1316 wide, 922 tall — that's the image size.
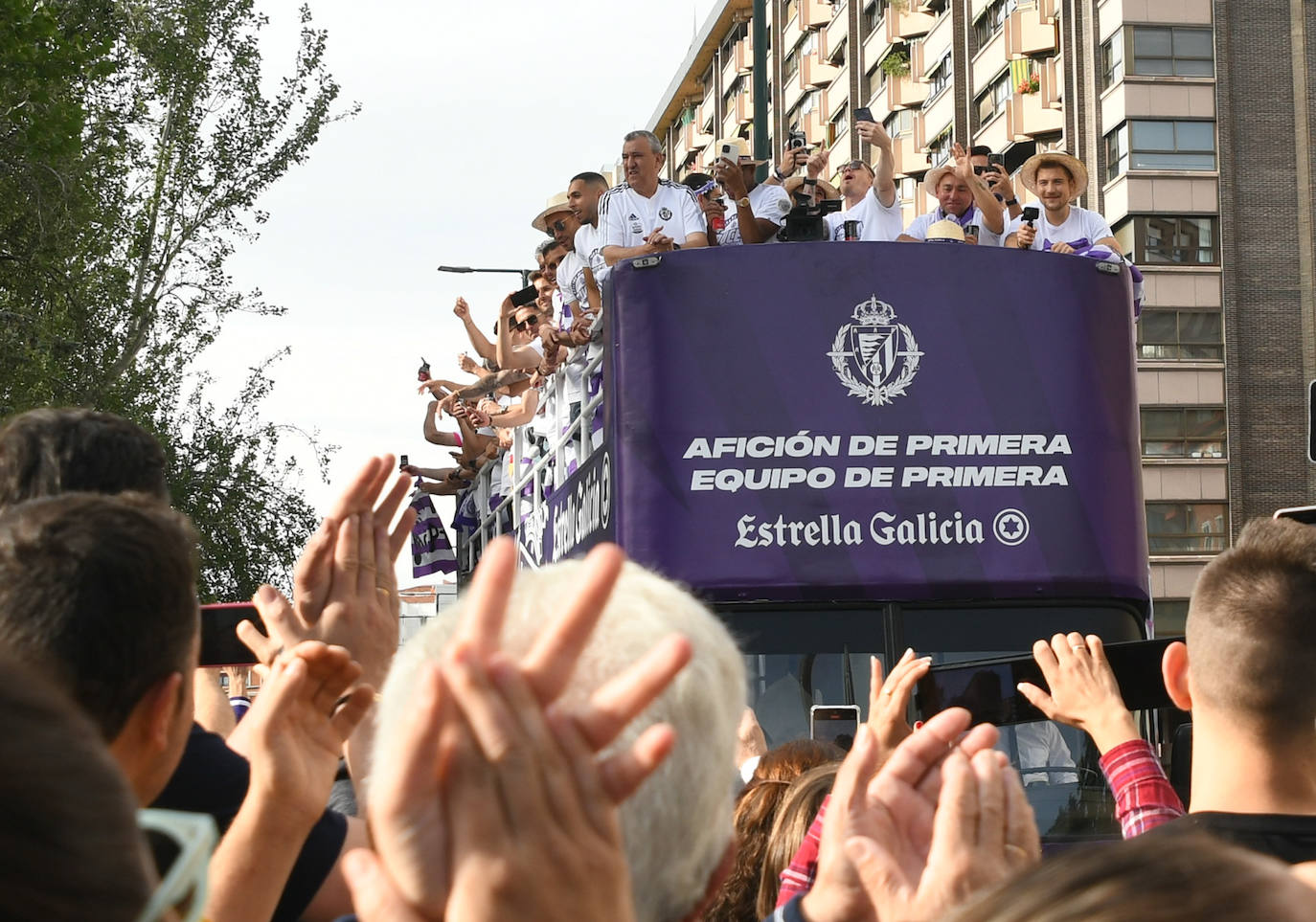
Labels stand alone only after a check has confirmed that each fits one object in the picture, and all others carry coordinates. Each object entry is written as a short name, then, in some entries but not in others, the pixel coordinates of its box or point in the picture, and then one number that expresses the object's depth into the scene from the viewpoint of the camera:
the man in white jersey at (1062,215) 10.21
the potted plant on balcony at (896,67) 53.69
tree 17.38
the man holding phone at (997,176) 10.73
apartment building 45.12
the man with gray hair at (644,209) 10.71
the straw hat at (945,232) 9.85
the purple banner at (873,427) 7.82
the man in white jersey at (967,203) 10.18
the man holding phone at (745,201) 10.53
